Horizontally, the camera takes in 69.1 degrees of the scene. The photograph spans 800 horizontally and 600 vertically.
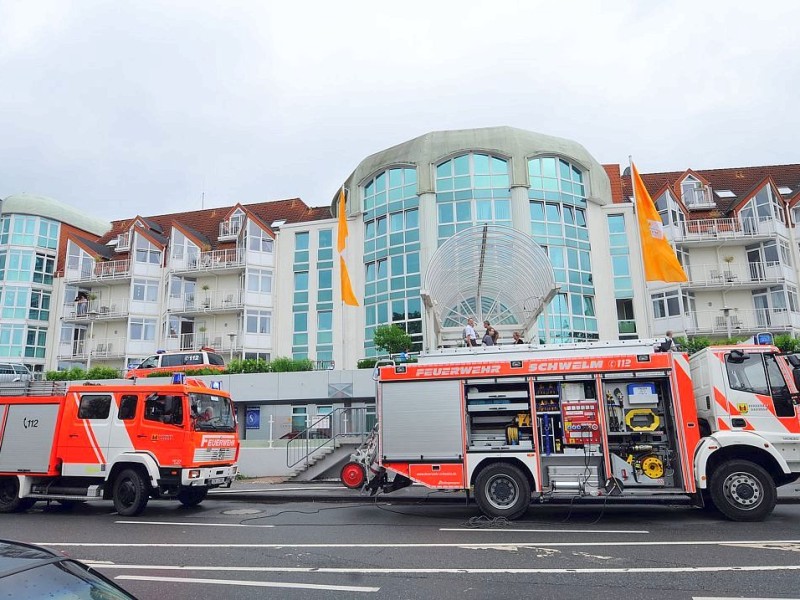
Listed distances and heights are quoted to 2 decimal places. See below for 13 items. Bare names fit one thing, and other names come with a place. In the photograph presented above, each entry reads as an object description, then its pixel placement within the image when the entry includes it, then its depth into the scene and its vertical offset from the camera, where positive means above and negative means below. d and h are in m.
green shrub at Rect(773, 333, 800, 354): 23.10 +2.56
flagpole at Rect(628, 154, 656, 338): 31.75 +5.55
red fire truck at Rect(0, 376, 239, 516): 11.38 -0.32
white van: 29.01 +3.08
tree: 27.00 +3.72
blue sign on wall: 26.42 +0.27
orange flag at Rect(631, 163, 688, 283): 15.77 +4.41
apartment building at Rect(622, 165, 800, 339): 31.23 +8.02
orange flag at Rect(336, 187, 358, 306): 24.47 +6.24
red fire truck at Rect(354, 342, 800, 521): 9.30 -0.21
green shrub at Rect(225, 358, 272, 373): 26.33 +2.58
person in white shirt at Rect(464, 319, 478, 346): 15.22 +2.19
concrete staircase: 18.56 -1.29
